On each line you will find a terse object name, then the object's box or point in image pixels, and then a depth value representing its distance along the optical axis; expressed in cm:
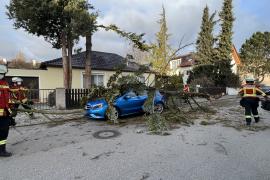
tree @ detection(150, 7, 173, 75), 1414
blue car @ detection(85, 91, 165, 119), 705
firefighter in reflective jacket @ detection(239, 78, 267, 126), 643
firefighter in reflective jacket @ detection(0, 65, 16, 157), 420
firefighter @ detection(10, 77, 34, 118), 727
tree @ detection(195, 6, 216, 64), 2405
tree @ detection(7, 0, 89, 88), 1020
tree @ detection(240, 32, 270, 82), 3019
